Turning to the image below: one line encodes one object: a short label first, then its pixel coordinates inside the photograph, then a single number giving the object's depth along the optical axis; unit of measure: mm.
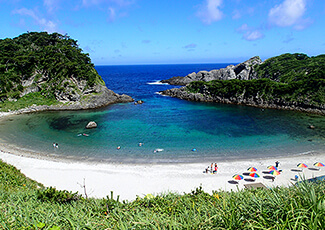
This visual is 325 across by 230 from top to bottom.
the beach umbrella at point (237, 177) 21375
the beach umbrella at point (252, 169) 23125
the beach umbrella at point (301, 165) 23594
